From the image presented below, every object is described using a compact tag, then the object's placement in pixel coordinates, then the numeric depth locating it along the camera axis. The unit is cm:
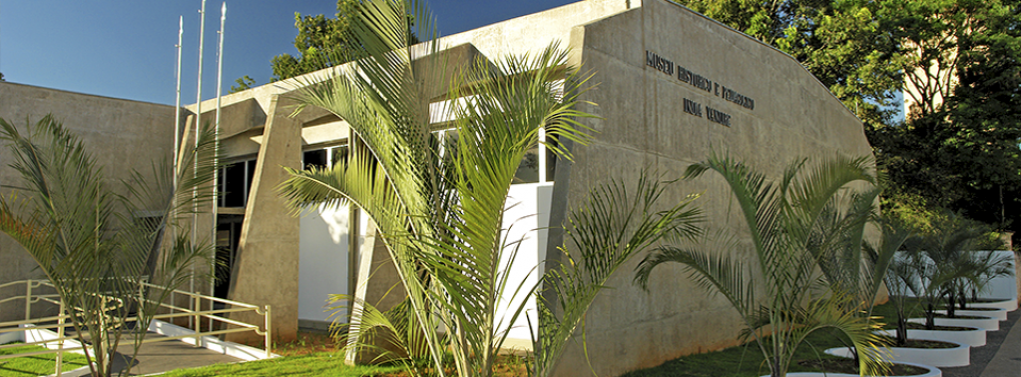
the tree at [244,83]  2822
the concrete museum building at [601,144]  754
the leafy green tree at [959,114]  1991
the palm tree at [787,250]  588
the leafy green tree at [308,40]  2384
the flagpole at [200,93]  1104
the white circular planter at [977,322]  1112
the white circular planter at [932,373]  675
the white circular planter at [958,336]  946
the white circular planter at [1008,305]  1492
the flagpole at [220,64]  1165
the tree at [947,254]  988
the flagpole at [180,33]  1232
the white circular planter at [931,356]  814
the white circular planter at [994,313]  1304
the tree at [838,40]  2059
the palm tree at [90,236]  549
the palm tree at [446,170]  387
